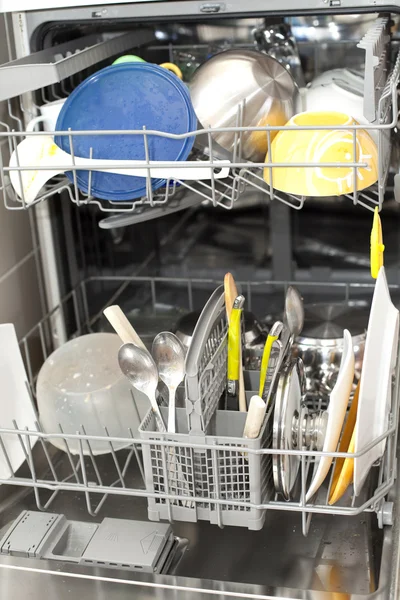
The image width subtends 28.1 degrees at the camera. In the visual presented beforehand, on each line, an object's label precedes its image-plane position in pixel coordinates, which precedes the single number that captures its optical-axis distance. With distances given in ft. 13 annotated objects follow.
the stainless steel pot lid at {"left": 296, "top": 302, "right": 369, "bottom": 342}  4.00
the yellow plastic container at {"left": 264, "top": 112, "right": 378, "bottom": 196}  2.96
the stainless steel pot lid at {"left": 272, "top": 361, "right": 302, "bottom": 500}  2.94
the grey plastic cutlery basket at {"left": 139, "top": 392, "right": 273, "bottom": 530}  2.90
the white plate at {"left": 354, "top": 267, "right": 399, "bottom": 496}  2.75
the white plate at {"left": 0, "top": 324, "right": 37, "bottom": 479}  3.56
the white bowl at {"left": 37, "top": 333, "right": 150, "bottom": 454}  3.73
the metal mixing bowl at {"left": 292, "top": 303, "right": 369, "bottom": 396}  3.93
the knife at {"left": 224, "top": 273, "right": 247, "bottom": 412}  3.23
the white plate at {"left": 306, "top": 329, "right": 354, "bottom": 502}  2.72
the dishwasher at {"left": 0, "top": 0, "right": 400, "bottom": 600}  2.94
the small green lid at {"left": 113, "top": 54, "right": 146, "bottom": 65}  3.39
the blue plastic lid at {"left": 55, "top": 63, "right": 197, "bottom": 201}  3.19
